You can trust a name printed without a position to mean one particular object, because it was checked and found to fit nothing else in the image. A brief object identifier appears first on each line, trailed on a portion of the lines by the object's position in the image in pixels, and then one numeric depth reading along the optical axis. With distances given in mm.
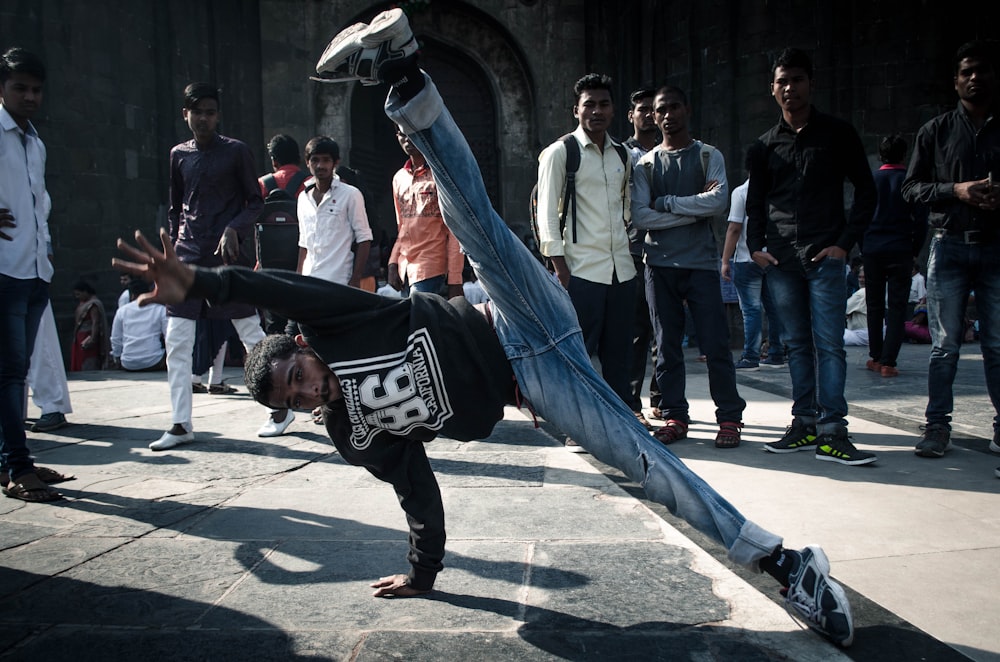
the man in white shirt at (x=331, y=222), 5074
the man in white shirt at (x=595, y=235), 4375
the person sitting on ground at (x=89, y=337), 8430
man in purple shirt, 4602
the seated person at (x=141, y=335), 7918
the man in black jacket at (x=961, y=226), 3803
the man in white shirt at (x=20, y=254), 3498
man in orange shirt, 5059
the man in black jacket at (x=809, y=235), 3975
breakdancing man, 2082
